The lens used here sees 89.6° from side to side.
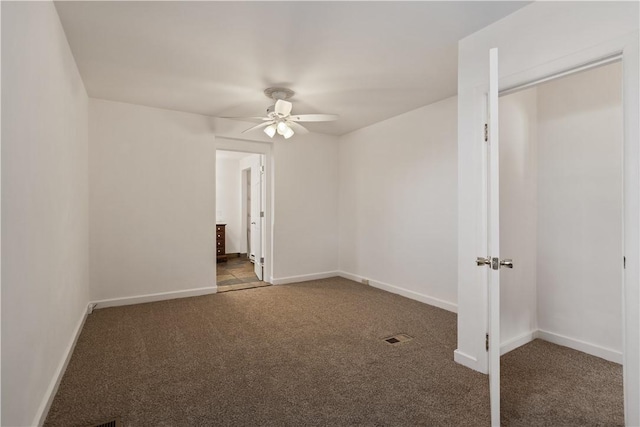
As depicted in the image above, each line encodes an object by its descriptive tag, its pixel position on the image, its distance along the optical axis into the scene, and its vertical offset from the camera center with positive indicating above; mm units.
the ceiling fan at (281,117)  3365 +1057
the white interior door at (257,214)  5285 -13
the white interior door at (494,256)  1652 -226
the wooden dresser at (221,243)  6984 -650
